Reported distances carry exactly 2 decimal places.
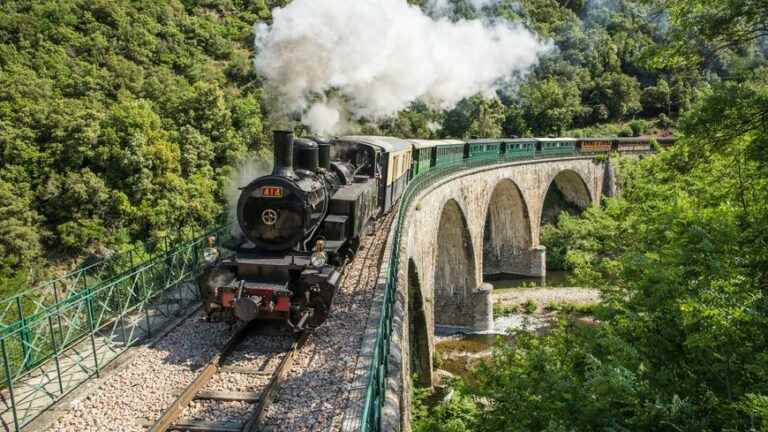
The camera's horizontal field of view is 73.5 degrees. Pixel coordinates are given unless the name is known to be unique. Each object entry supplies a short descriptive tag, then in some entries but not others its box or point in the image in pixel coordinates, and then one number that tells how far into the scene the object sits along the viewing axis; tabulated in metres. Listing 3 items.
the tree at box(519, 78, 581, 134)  54.62
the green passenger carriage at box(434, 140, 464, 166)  21.11
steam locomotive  7.07
